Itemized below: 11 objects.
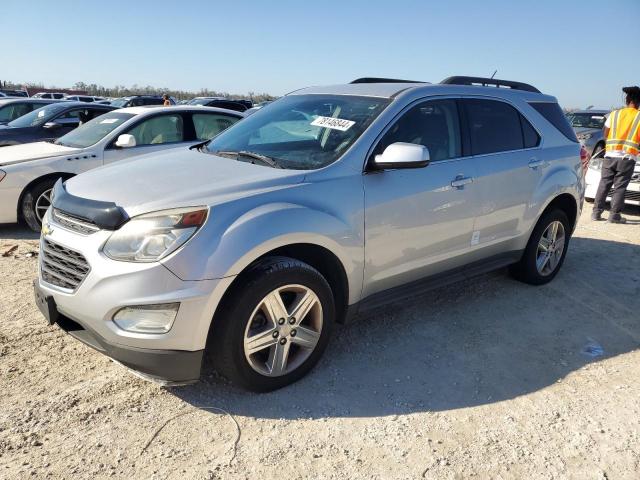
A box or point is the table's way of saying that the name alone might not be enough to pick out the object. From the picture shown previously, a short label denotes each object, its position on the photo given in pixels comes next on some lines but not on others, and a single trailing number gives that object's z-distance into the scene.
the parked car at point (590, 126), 10.79
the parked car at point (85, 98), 27.60
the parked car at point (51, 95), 31.25
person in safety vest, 7.23
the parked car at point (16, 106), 10.73
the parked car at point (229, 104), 14.67
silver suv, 2.51
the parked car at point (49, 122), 7.75
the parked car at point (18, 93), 29.66
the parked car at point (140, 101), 21.90
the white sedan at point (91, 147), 5.86
